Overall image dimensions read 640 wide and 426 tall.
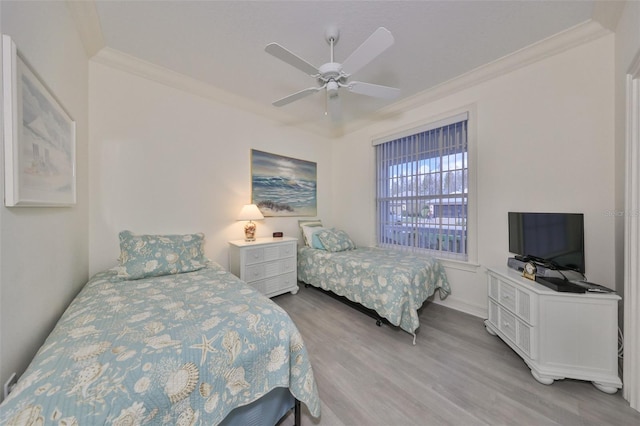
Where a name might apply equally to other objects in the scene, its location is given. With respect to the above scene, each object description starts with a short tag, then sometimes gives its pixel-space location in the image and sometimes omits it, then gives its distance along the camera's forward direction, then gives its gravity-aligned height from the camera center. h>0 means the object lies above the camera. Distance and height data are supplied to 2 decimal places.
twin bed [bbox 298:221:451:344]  2.02 -0.73
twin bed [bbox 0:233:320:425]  0.67 -0.58
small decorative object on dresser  1.73 -0.51
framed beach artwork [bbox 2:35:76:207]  0.85 +0.37
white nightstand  2.58 -0.67
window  2.64 +0.31
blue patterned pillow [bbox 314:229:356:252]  3.08 -0.44
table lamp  2.79 -0.07
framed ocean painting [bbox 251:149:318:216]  3.13 +0.43
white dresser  1.42 -0.89
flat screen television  1.64 -0.24
